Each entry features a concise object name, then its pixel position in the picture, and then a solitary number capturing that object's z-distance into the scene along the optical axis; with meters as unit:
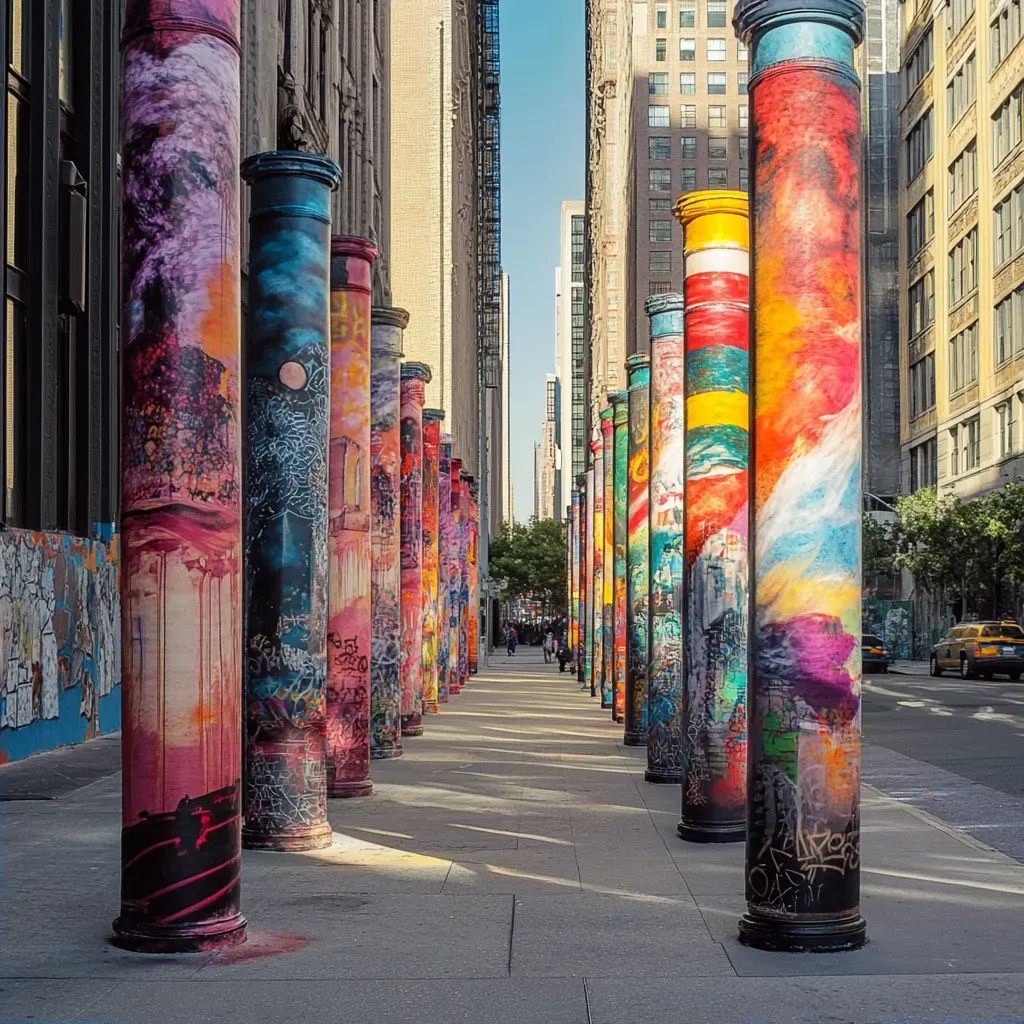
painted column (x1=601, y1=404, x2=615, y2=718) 27.27
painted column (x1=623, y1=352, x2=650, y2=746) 18.59
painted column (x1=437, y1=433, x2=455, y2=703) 30.98
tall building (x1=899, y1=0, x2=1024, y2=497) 53.91
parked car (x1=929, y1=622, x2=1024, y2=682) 41.06
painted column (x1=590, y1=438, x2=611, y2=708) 30.20
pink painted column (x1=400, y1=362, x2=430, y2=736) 21.14
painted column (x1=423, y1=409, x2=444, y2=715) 26.84
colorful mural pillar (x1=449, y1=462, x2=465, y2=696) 34.31
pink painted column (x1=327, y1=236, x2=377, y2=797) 13.55
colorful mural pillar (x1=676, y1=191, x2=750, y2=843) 11.34
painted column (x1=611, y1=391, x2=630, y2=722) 23.58
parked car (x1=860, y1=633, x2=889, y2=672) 47.91
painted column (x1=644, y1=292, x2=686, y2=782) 14.69
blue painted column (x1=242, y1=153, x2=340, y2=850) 10.80
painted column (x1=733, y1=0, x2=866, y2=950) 7.47
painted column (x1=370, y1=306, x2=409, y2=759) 17.70
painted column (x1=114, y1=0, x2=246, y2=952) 7.49
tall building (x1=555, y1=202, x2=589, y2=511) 187.15
